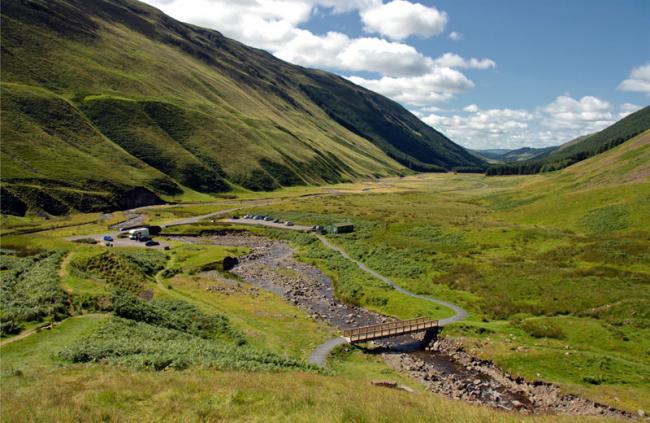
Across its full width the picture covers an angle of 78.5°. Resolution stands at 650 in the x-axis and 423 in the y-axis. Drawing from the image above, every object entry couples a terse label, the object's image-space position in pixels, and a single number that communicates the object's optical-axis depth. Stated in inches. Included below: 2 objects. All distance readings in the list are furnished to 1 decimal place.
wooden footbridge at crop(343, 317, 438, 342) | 1686.8
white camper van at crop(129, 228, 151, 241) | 3501.5
